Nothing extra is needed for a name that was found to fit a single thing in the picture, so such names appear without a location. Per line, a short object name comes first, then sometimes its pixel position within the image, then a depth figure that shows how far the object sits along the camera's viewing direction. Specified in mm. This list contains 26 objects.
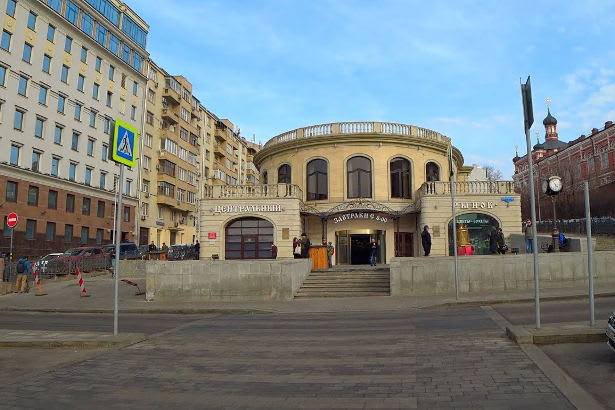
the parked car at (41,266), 27359
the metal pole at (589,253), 8953
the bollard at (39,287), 22644
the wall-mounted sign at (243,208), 30039
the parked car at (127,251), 33688
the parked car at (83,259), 28406
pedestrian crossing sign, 10016
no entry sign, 22062
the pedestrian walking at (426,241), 25391
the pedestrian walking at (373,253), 26141
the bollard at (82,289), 20984
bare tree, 85794
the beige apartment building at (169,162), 57594
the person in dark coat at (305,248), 26266
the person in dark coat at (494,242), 25438
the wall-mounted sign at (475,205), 29078
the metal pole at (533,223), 8961
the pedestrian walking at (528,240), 23231
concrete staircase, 19609
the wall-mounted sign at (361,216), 30203
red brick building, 56281
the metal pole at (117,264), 9969
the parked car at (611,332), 6616
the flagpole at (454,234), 16195
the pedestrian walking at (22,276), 23062
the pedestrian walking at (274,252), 27562
